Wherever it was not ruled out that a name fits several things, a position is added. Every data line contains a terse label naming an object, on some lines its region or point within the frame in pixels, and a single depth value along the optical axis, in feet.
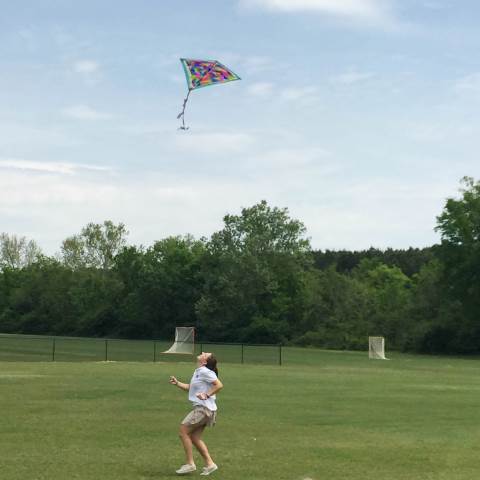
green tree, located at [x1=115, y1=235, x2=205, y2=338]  344.28
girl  40.81
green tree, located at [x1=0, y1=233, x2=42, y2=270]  485.56
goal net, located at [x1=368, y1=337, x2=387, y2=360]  204.67
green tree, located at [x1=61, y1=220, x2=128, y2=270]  449.06
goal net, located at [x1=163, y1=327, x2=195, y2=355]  206.39
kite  85.25
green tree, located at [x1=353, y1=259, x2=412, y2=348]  255.91
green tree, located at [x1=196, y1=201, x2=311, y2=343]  311.27
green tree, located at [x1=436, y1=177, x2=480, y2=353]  234.79
